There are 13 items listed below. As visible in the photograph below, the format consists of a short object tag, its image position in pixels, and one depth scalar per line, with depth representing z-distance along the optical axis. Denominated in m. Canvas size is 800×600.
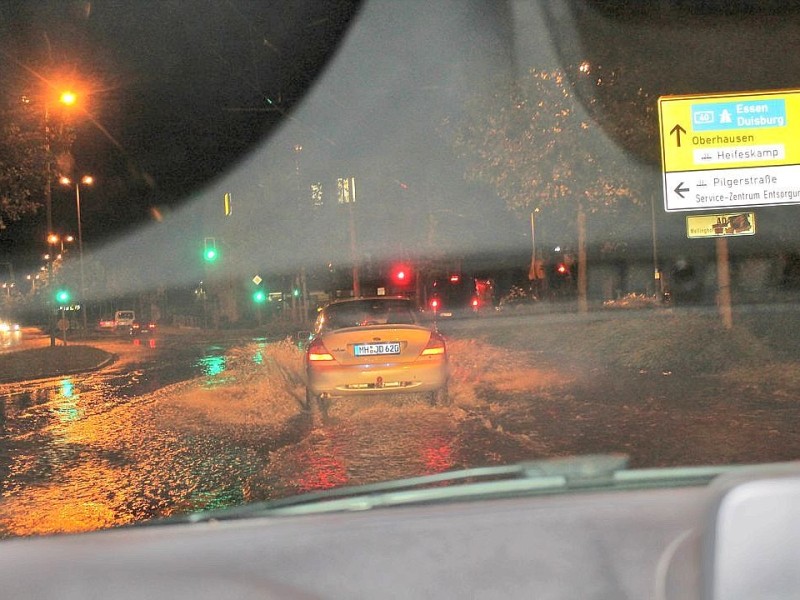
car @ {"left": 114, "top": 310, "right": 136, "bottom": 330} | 50.34
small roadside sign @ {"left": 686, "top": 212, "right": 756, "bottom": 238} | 11.78
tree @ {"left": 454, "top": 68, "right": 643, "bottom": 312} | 14.37
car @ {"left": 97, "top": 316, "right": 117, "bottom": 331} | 55.03
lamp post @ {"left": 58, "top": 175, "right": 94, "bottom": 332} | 33.66
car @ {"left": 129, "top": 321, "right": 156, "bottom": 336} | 45.50
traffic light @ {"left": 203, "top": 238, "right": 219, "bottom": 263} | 25.89
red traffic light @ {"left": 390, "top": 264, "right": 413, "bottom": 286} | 27.22
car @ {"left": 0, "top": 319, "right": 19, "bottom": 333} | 62.39
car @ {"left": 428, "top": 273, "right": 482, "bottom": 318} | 42.00
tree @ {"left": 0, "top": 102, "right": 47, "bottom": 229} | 15.06
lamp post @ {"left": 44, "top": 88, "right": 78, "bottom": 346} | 16.31
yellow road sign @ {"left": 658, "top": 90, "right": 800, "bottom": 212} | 11.21
